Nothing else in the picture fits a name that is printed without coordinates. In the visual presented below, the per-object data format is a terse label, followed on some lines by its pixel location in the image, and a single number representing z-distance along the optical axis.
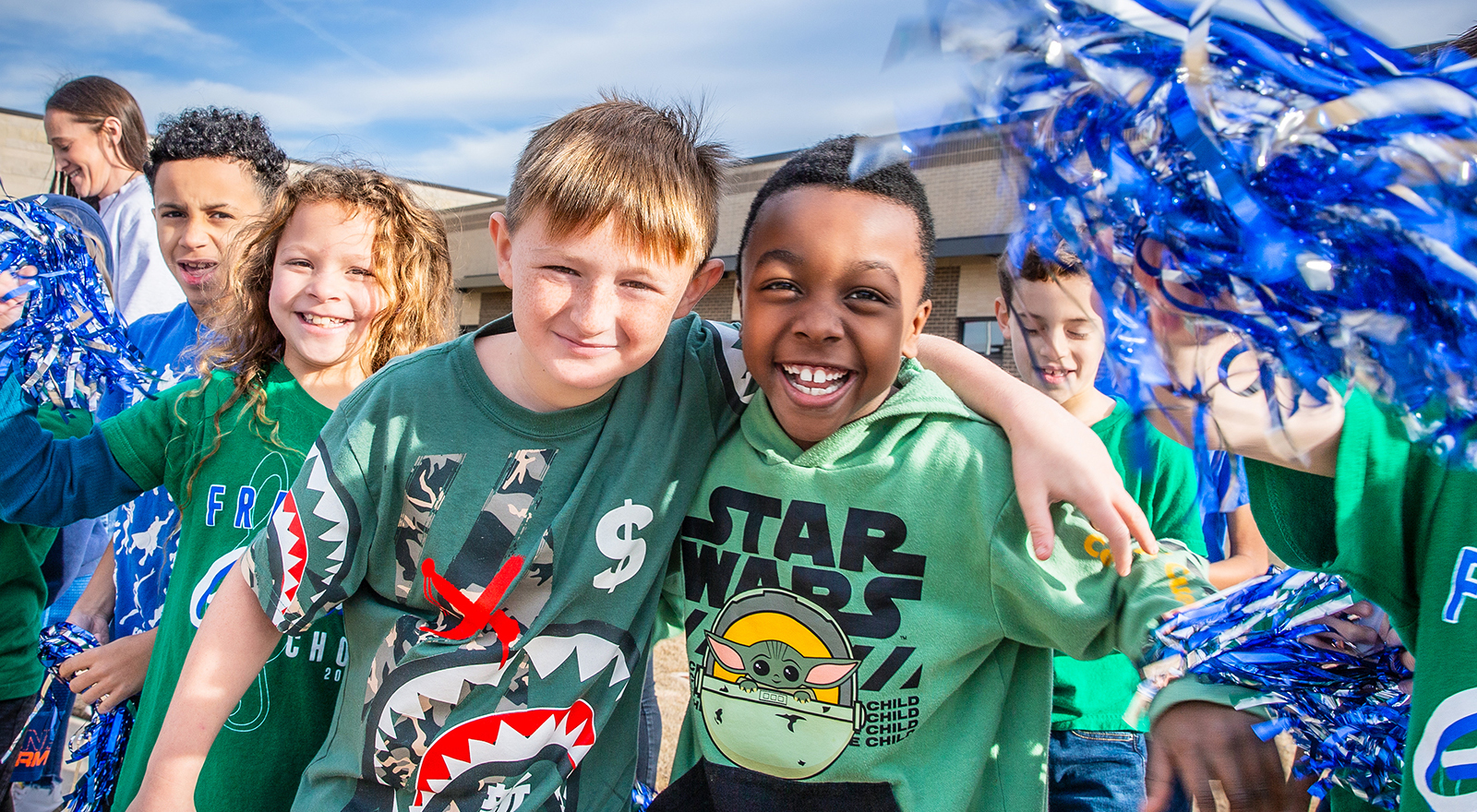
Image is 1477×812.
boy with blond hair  1.50
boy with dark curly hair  2.66
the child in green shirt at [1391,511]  0.95
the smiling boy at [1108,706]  2.10
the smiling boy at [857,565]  1.46
